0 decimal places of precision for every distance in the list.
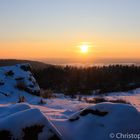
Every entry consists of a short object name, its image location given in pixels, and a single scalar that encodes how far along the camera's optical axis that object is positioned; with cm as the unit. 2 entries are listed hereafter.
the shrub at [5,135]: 254
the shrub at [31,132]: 254
